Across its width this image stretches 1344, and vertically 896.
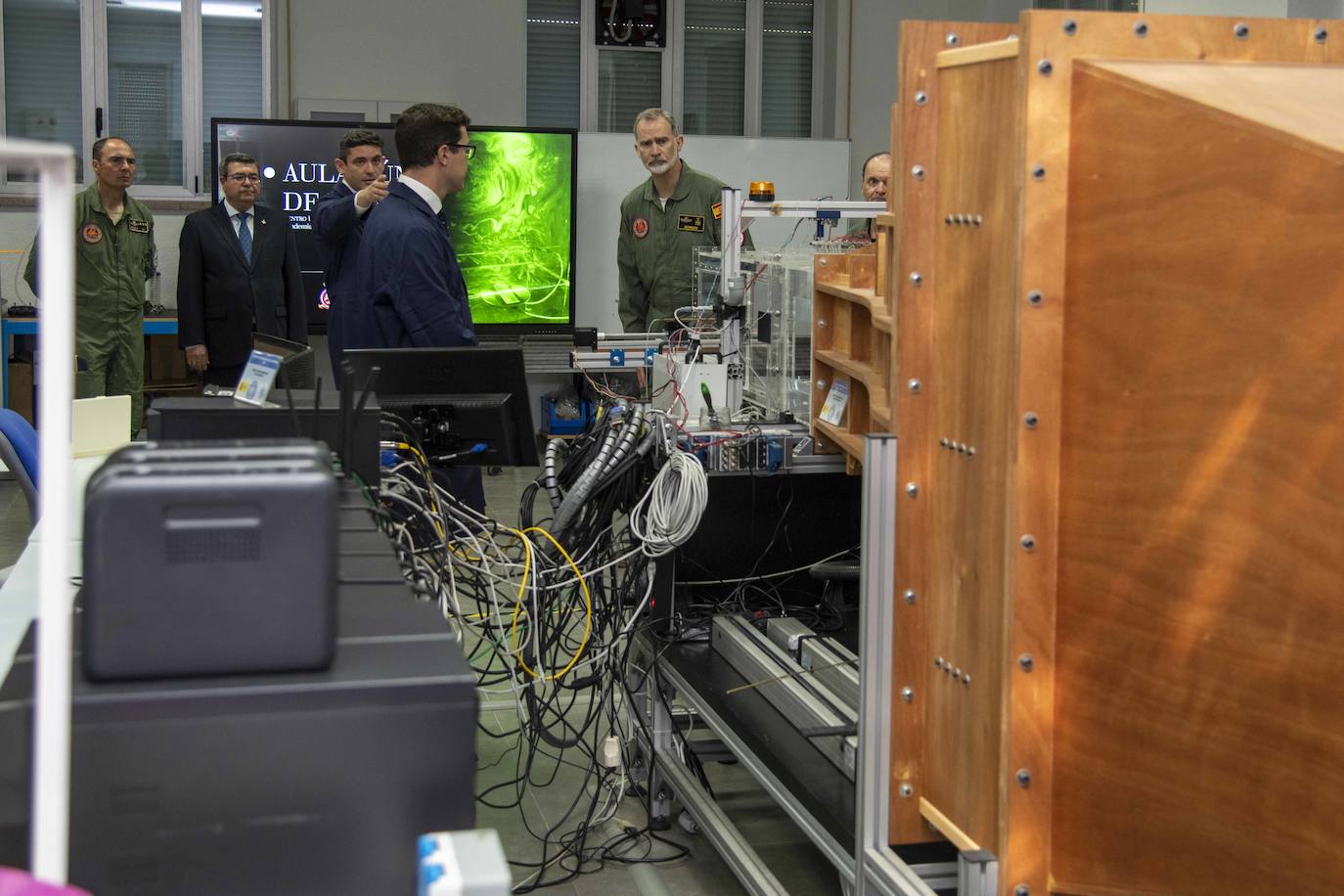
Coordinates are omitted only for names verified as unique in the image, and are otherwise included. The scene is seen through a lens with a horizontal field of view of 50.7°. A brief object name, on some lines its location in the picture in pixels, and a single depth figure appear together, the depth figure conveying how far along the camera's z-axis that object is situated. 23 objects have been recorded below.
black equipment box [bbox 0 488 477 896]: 1.17
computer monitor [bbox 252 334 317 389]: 2.59
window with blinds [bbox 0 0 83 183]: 7.73
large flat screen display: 7.57
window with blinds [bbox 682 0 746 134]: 8.76
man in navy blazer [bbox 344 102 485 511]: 3.59
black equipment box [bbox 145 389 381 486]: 2.32
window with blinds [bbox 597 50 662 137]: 8.63
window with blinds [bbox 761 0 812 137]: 8.86
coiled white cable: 2.78
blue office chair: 3.32
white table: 2.19
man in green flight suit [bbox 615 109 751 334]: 5.79
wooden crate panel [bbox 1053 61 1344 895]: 1.57
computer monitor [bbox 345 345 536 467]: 2.77
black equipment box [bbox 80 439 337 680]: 1.19
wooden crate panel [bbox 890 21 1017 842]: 1.96
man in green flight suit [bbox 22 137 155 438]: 6.41
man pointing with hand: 4.02
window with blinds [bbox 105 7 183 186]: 7.80
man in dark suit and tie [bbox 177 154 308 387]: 6.50
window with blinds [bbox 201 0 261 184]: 7.89
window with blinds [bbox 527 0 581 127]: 8.51
